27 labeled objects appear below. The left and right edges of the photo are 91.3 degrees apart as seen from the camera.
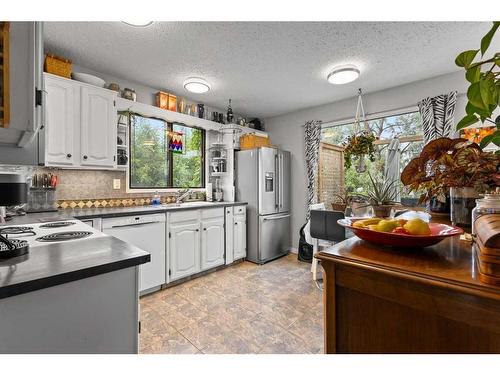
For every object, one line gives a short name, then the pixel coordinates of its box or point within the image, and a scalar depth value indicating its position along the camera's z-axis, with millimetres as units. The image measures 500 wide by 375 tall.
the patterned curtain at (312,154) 3977
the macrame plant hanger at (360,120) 2667
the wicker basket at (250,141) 3928
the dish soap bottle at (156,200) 3286
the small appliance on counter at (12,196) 901
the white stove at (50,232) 1235
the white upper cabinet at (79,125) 2285
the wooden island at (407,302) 533
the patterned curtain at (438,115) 2807
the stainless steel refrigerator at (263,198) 3717
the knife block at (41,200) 2381
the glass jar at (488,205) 734
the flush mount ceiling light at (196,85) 2984
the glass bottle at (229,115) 3977
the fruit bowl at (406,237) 735
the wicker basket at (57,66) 2291
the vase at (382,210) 1447
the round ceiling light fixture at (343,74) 2676
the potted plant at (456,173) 995
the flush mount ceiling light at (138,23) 1917
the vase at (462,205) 1027
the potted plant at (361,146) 2383
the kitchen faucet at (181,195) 3532
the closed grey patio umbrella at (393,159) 3344
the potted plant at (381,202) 1449
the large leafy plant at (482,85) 680
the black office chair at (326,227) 2768
